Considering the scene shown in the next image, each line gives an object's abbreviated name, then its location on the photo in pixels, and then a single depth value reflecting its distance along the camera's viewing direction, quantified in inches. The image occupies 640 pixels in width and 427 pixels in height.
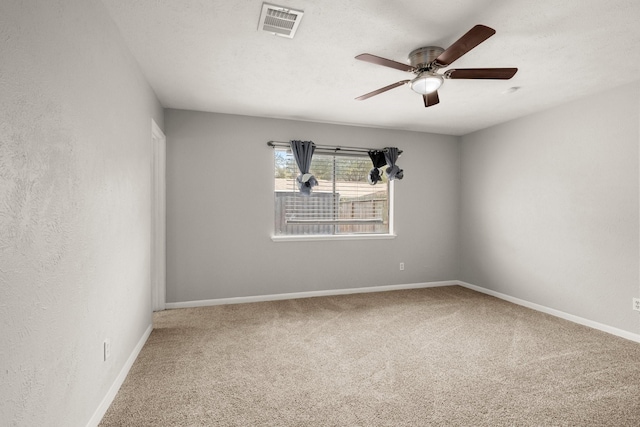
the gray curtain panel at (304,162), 170.4
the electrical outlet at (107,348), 76.7
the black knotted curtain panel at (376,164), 187.0
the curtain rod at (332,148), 168.8
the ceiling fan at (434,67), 76.3
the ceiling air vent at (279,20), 77.7
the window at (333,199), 175.3
